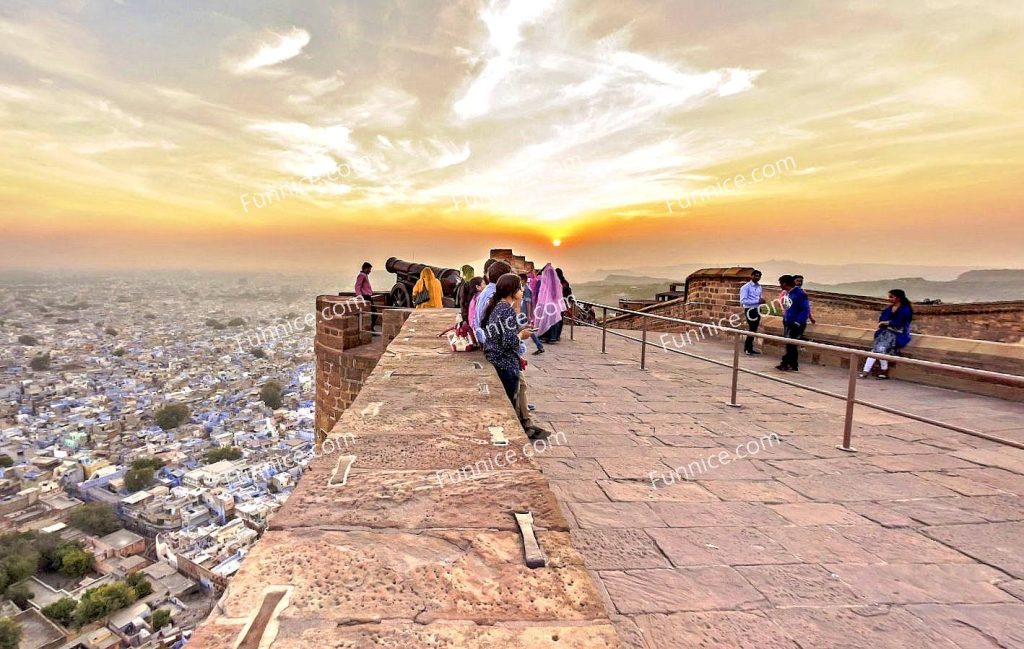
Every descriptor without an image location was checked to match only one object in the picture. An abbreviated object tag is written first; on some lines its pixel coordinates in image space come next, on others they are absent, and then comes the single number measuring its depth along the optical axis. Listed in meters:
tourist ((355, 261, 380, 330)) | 9.43
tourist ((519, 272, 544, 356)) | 8.09
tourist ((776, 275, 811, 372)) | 7.19
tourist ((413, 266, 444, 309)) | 9.55
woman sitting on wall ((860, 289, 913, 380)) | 6.45
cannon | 11.20
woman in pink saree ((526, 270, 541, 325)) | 8.80
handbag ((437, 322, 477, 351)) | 4.67
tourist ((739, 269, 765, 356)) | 8.62
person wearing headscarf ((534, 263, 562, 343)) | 8.27
